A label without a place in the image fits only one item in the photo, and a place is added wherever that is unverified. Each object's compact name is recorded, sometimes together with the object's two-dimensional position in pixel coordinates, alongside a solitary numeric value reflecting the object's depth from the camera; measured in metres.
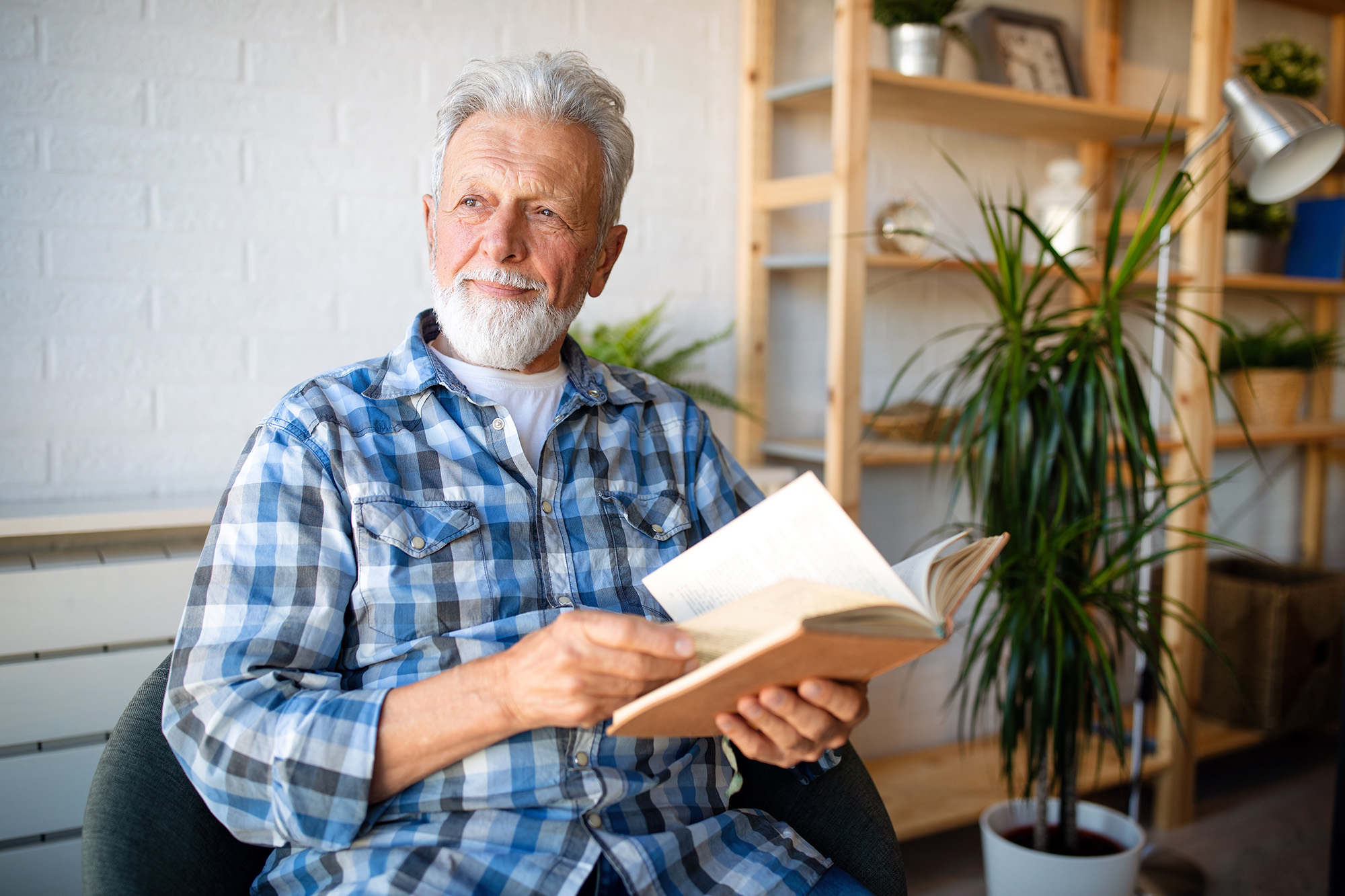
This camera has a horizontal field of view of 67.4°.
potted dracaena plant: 1.75
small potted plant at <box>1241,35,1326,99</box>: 2.98
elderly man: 0.98
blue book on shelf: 3.17
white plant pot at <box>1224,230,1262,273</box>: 2.95
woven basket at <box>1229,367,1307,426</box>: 2.95
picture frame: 2.62
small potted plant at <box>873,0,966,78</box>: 2.29
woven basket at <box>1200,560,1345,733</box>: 2.87
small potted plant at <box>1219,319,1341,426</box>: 2.95
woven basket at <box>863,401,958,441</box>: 2.39
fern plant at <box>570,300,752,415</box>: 2.05
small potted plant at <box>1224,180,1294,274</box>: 2.96
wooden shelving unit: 2.15
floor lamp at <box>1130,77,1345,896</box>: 1.93
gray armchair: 0.95
